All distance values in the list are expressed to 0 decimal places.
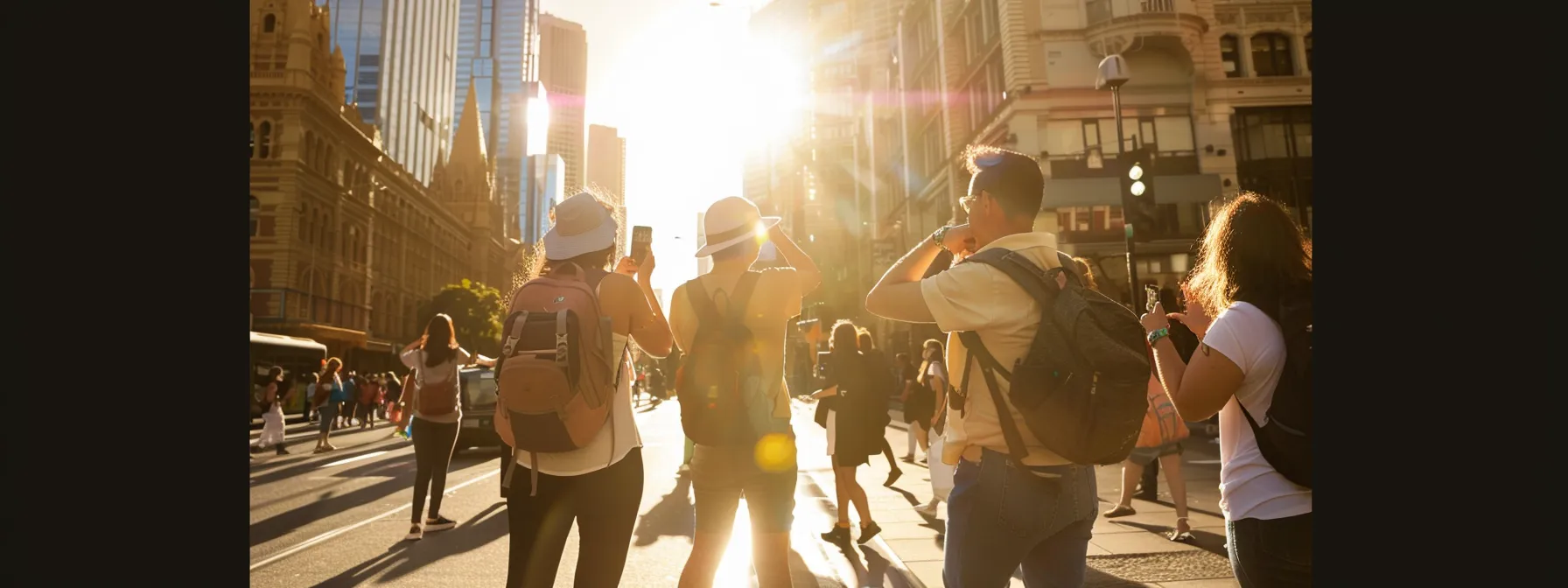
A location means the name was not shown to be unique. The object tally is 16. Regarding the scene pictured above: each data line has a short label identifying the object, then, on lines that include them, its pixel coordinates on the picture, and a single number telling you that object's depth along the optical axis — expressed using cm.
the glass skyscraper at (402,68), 7294
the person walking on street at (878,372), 763
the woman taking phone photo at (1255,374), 203
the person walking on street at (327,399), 1642
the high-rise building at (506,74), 15538
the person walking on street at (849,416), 668
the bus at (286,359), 2700
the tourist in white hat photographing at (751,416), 281
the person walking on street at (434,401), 667
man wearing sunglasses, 215
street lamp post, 1468
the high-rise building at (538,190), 18288
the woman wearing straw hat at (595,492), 272
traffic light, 1172
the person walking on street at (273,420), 1562
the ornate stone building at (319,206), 4103
